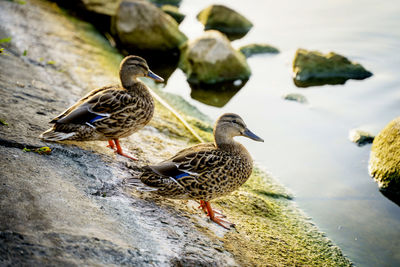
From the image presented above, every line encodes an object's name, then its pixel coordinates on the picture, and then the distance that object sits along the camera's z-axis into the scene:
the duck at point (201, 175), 3.58
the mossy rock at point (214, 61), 7.96
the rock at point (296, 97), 7.29
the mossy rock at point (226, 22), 10.59
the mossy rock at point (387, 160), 4.88
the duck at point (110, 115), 4.01
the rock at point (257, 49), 9.21
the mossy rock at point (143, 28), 9.05
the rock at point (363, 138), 5.98
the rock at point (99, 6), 10.09
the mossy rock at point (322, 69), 7.94
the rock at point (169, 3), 12.90
